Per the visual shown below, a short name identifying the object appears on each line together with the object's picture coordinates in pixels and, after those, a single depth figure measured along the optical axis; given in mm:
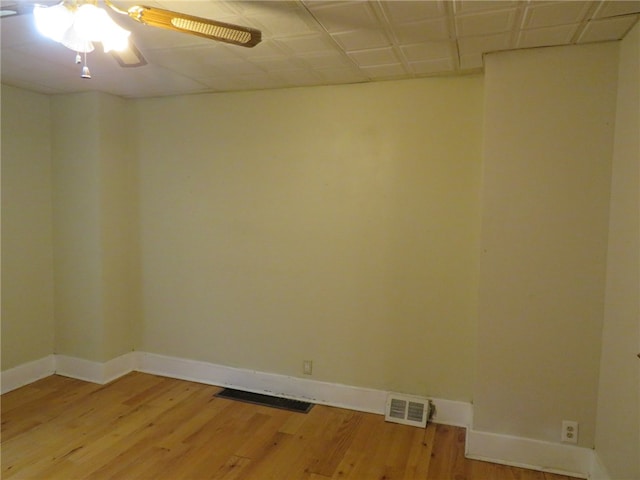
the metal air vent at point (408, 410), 2873
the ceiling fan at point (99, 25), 1471
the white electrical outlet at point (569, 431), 2360
